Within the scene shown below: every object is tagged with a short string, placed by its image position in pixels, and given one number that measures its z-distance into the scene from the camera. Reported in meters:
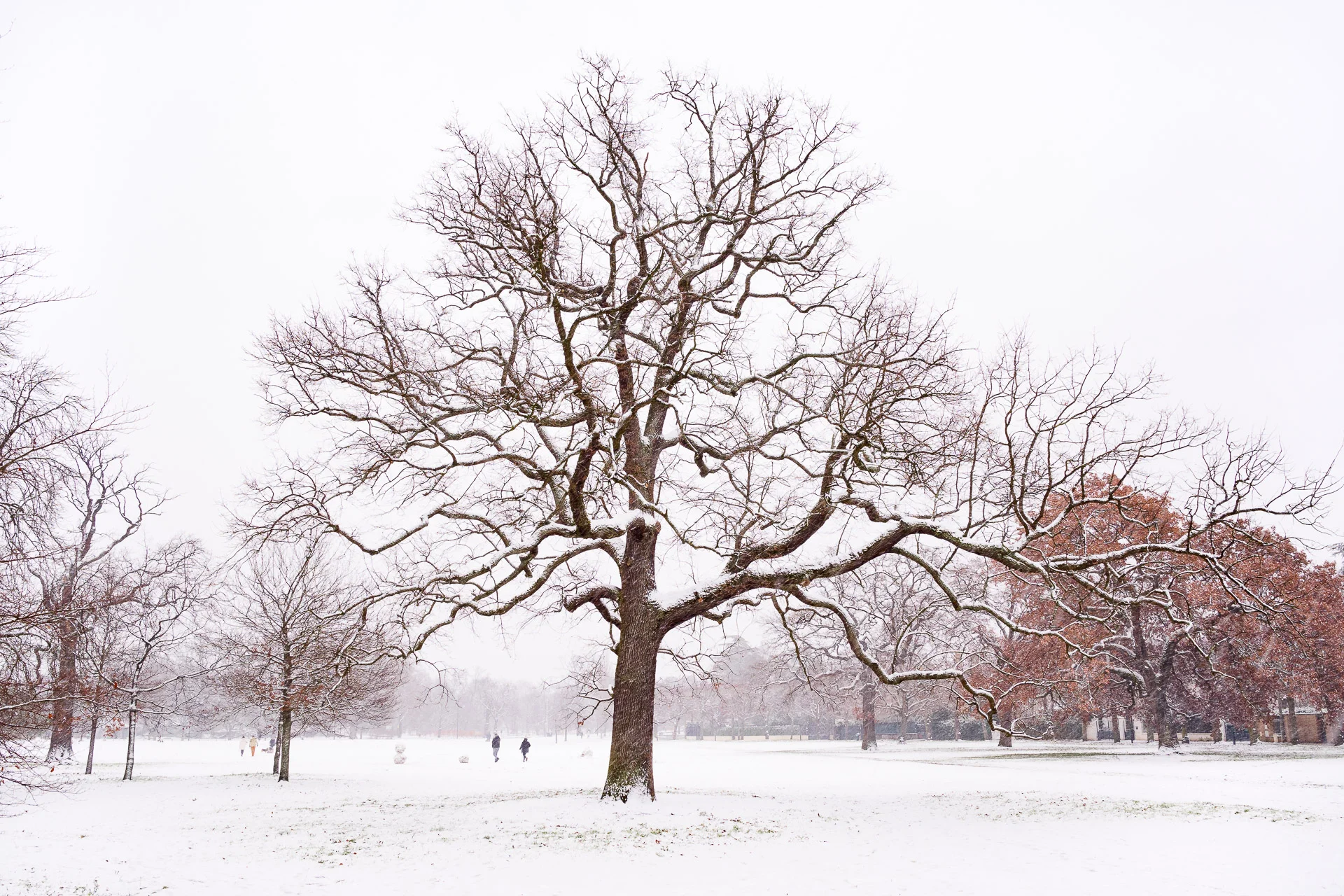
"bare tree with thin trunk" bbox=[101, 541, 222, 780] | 22.59
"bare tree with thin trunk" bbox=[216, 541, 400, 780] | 22.61
